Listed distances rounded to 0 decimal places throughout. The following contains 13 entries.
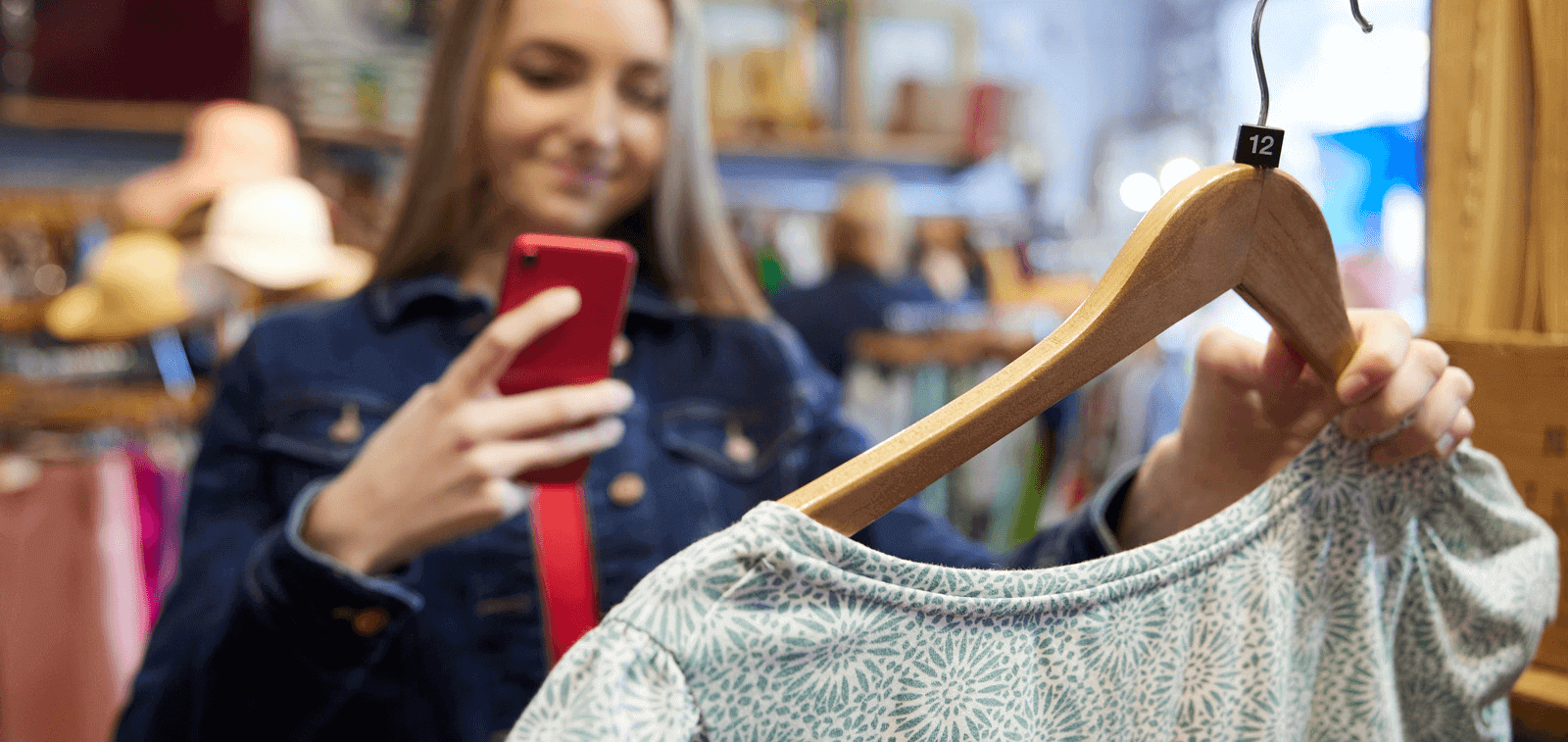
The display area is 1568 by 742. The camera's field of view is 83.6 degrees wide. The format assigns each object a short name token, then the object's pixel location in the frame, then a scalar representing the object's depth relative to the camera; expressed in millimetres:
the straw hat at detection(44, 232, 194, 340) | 1436
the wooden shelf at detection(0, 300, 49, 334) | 1475
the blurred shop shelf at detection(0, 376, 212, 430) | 1299
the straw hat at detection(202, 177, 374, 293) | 1391
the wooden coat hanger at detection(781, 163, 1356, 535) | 333
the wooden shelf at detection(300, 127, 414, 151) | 2252
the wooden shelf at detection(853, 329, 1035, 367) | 1694
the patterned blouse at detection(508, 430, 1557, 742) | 307
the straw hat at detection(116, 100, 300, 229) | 1574
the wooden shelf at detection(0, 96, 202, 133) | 1979
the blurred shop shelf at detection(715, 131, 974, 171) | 2814
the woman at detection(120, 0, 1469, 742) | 540
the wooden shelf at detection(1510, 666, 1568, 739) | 501
